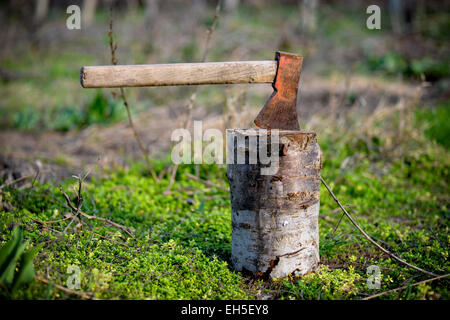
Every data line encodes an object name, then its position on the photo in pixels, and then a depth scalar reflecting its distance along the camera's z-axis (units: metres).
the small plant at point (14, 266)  2.13
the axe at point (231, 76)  2.27
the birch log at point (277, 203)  2.24
